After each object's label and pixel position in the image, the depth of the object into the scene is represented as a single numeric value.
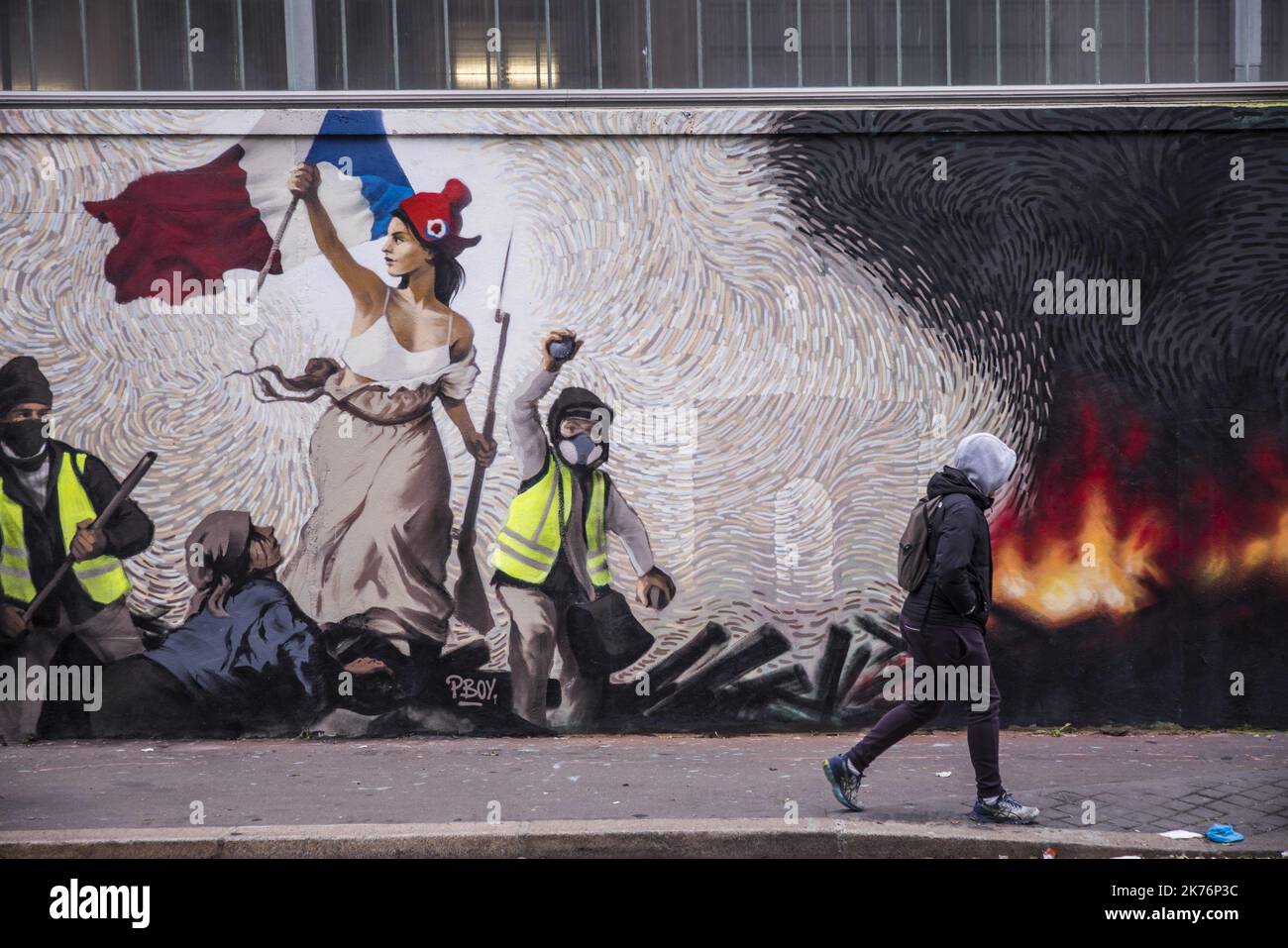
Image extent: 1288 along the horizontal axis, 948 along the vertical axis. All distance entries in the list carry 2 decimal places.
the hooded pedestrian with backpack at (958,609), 5.54
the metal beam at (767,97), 7.43
